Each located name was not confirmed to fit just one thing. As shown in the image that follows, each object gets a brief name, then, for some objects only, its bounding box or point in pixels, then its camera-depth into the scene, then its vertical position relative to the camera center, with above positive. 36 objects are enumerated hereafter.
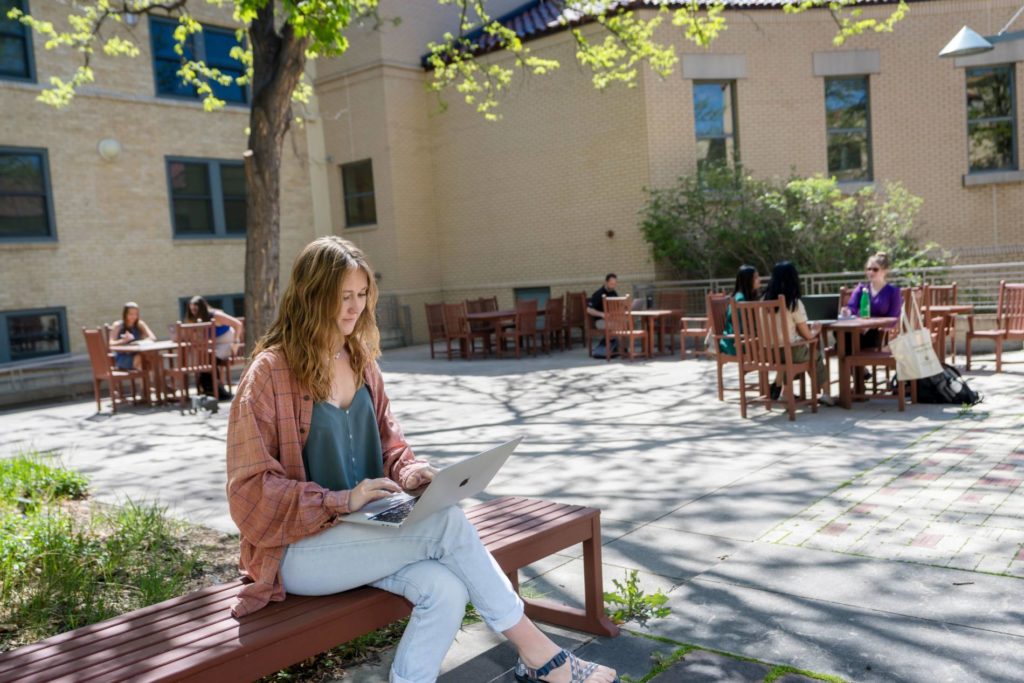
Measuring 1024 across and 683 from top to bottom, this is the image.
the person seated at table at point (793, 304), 8.18 -0.46
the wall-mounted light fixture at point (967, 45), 10.02 +2.37
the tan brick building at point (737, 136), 17.25 +2.63
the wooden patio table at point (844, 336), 8.28 -0.83
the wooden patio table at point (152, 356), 11.69 -0.84
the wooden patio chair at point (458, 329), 15.99 -0.98
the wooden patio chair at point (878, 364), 8.12 -1.17
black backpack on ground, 8.06 -1.37
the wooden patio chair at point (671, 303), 15.03 -0.71
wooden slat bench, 2.29 -1.00
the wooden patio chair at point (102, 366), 11.73 -0.92
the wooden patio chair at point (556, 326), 16.14 -1.06
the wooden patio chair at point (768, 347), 8.00 -0.87
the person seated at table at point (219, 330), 11.77 -0.54
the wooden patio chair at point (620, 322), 13.93 -0.91
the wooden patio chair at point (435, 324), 17.24 -0.94
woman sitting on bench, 2.70 -0.72
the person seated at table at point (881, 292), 8.72 -0.43
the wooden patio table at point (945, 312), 9.47 -0.79
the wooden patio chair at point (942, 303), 9.52 -0.74
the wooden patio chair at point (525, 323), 15.21 -0.89
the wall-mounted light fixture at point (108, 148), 17.33 +3.08
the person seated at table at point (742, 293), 8.93 -0.36
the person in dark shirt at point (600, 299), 14.82 -0.54
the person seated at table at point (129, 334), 12.15 -0.52
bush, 15.12 +0.58
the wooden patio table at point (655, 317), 13.88 -0.91
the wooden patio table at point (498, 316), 15.28 -0.74
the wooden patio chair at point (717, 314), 9.76 -0.63
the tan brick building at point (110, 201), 16.36 +2.04
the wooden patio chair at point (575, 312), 16.77 -0.84
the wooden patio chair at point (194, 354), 11.30 -0.80
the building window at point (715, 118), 17.61 +2.97
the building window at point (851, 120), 17.77 +2.77
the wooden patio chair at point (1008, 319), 10.35 -0.95
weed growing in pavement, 3.69 -1.49
